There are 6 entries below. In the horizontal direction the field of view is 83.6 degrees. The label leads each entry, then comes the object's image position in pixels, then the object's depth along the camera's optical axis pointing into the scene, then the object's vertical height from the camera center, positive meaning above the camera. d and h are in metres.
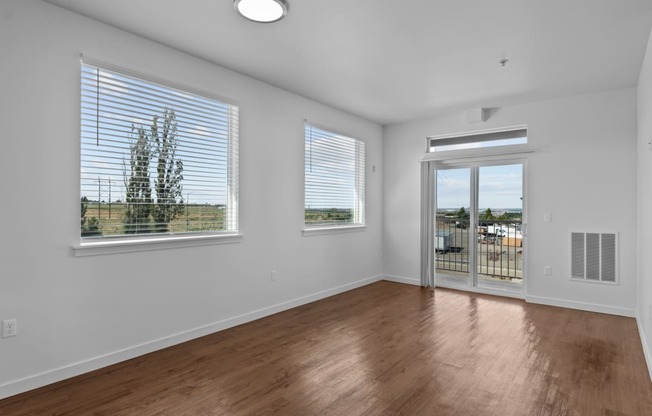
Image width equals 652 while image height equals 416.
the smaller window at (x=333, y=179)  5.00 +0.44
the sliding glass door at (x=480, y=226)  5.27 -0.25
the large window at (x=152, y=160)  2.93 +0.44
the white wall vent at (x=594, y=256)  4.46 -0.59
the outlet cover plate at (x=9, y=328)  2.45 -0.82
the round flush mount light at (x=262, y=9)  2.57 +1.44
